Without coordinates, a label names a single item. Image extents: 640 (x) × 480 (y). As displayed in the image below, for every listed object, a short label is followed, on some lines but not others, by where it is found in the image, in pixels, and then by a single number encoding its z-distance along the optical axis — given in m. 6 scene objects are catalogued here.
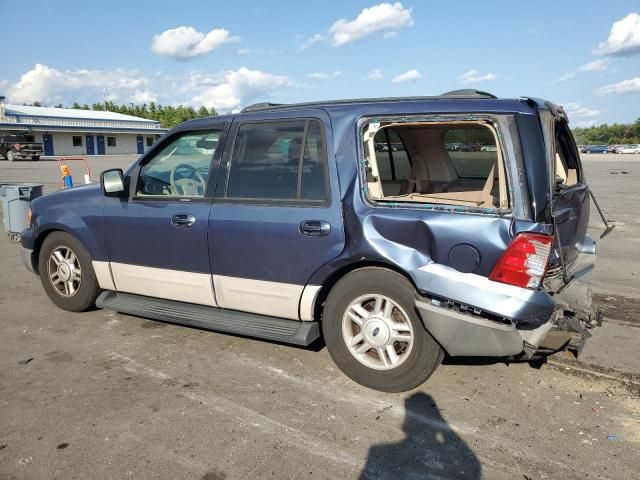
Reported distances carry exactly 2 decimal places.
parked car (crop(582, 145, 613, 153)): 82.56
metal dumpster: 8.19
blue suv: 3.09
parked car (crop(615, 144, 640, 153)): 77.88
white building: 57.62
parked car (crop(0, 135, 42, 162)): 39.56
